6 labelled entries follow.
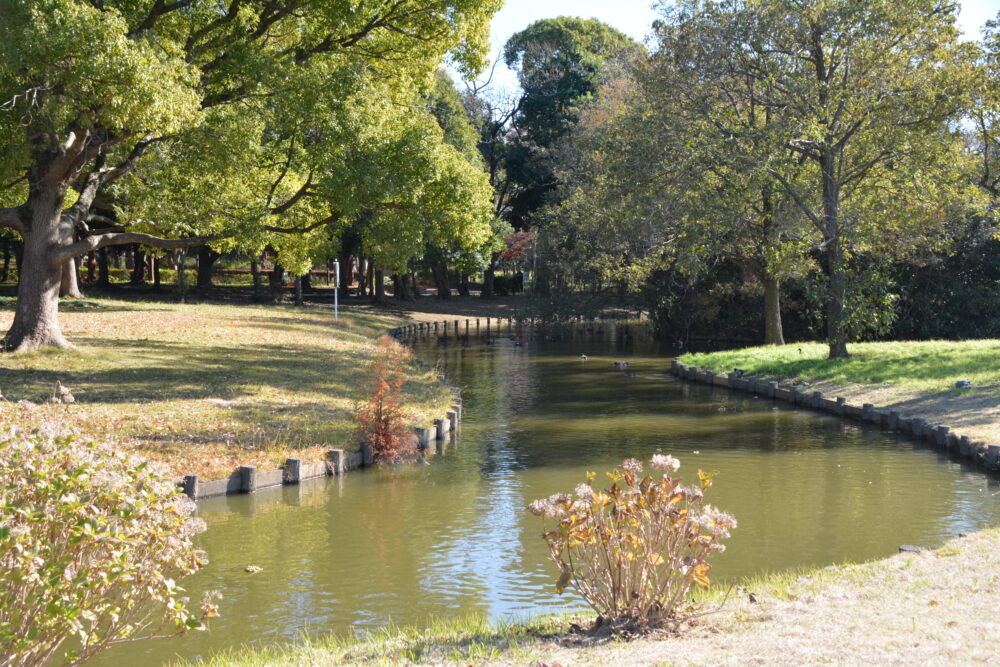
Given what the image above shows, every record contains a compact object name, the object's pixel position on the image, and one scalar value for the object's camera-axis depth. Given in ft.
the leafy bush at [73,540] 16.14
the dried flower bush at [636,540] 20.94
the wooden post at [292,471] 44.45
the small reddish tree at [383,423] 49.47
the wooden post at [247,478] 42.55
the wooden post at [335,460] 46.65
